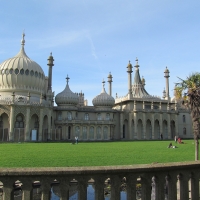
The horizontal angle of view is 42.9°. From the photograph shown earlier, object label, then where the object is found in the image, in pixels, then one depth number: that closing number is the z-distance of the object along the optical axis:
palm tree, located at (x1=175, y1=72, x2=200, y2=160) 16.50
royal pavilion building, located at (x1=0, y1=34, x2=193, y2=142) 45.72
